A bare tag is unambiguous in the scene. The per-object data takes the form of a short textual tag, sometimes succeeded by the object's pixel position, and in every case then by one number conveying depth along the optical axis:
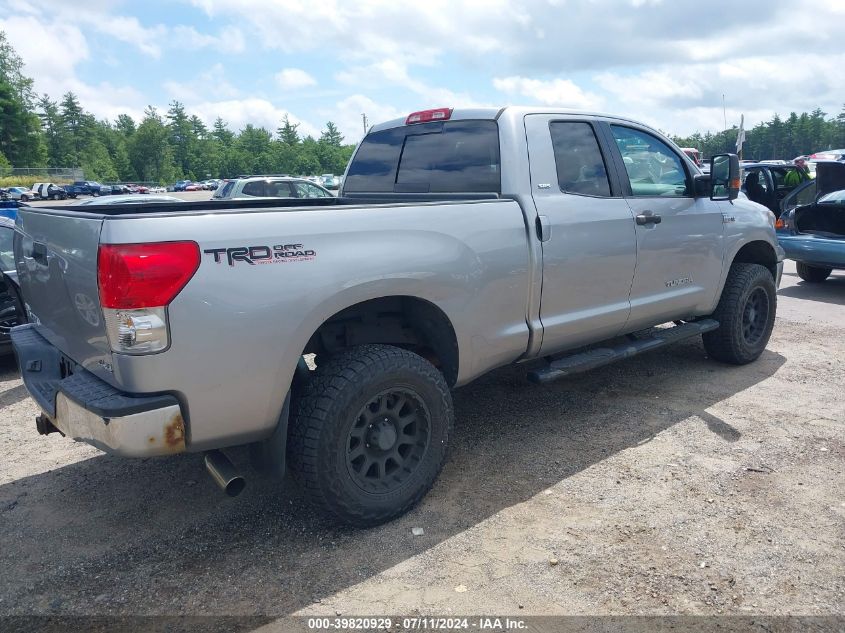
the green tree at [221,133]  116.75
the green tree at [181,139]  101.12
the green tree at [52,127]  90.69
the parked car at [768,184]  12.20
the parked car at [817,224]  8.73
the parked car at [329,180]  54.84
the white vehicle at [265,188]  15.41
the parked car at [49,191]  51.00
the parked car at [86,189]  56.69
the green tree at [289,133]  104.38
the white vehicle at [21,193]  45.50
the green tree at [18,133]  70.88
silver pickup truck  2.48
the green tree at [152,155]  88.25
